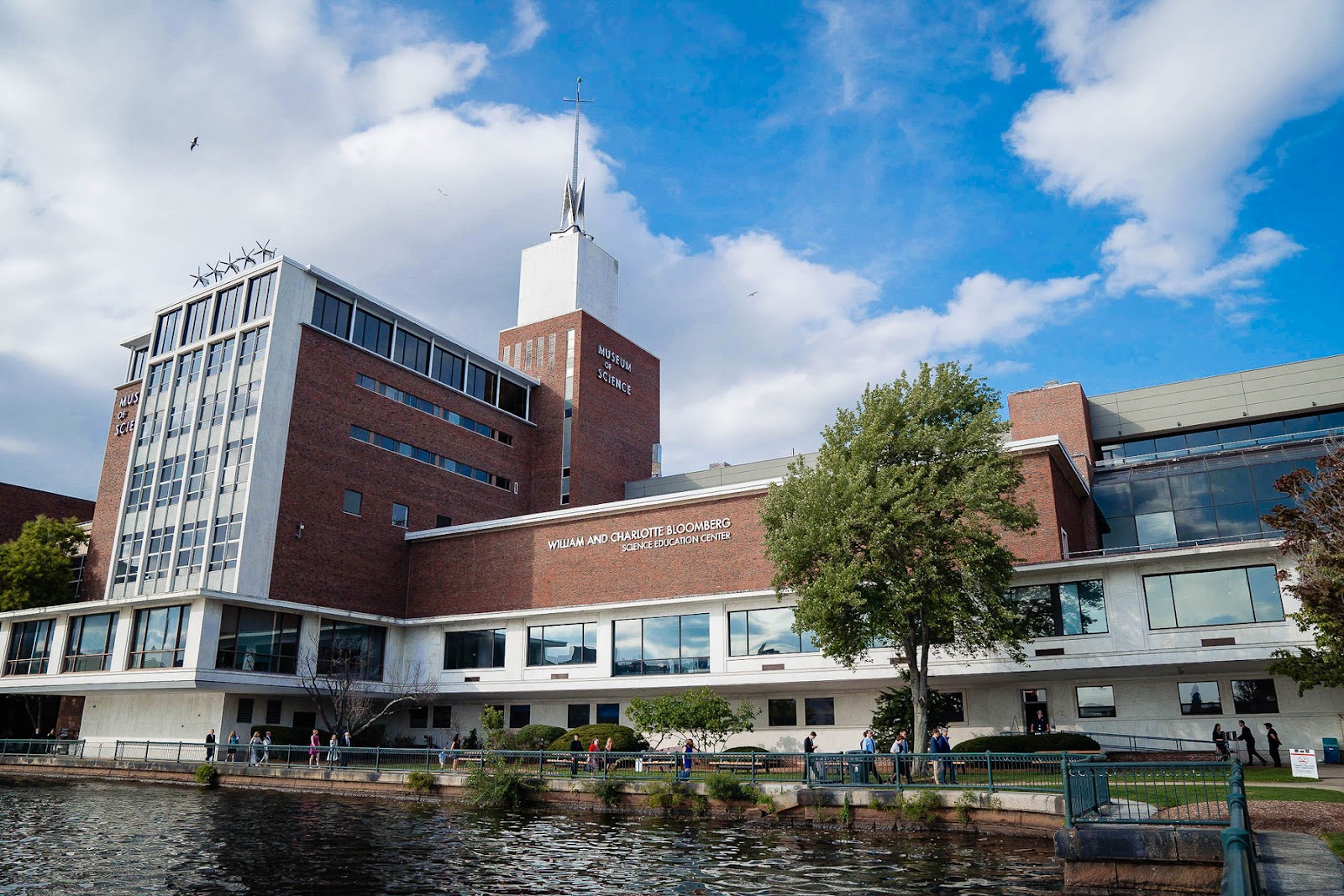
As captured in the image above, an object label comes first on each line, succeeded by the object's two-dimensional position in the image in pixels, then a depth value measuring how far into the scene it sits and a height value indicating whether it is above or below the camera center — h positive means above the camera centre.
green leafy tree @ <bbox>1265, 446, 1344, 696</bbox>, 23.17 +3.81
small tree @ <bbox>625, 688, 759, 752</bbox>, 35.81 -0.05
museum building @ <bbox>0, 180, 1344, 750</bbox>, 34.75 +6.67
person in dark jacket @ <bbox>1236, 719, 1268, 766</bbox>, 30.78 -0.75
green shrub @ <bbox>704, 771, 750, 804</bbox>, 25.47 -1.91
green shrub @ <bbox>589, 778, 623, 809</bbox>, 27.19 -2.15
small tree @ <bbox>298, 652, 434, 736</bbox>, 42.47 +1.13
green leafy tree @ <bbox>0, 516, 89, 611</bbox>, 50.56 +7.68
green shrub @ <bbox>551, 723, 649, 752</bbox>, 37.69 -0.89
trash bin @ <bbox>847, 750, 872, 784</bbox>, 24.94 -1.31
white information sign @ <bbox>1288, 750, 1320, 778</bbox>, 23.05 -1.09
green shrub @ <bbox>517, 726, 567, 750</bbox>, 39.75 -0.91
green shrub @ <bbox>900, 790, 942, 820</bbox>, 22.09 -2.06
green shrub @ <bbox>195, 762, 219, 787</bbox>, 35.00 -2.22
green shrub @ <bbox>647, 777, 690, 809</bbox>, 26.28 -2.17
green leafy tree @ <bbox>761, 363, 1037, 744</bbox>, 29.83 +5.83
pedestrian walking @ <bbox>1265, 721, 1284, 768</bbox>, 30.88 -0.83
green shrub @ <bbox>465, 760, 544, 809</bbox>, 28.22 -2.14
